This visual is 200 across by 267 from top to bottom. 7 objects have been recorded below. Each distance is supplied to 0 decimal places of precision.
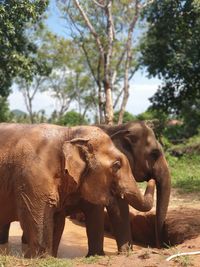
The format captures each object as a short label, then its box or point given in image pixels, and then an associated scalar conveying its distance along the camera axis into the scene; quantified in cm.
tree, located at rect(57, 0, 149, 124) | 1878
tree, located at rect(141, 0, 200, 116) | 1886
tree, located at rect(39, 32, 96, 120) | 3372
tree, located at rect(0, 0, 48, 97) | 1641
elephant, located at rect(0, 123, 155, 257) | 585
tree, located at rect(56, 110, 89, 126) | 3807
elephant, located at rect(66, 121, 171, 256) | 762
